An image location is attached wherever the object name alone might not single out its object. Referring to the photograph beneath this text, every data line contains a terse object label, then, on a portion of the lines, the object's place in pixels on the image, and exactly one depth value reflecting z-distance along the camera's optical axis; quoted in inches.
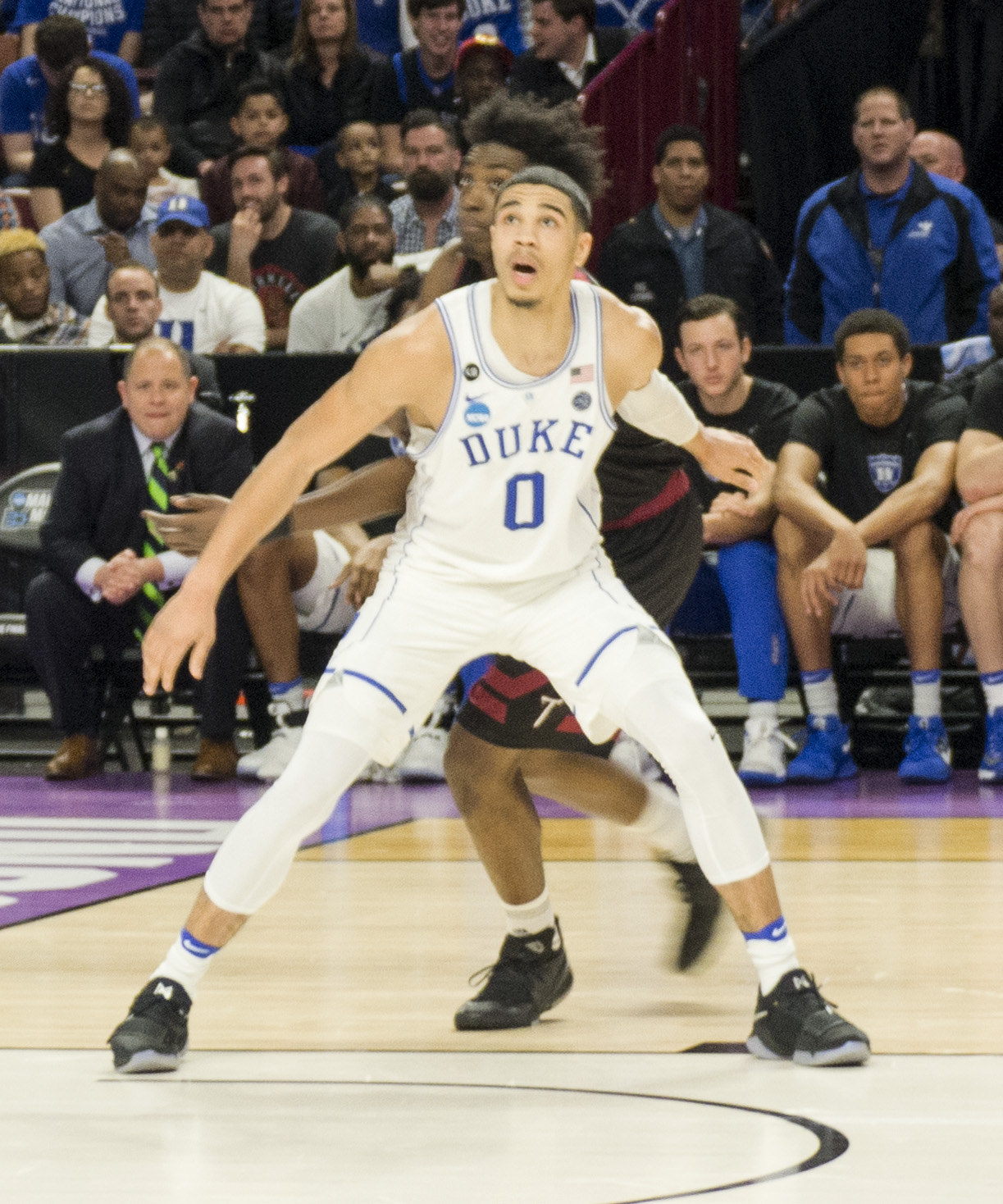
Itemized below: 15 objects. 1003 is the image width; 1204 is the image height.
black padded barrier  645.9
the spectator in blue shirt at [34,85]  841.5
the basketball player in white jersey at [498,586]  276.2
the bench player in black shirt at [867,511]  566.3
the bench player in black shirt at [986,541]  559.2
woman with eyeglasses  805.2
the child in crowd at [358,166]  777.6
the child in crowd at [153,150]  793.6
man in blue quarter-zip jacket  679.1
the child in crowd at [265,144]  800.3
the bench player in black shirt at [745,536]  575.5
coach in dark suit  593.0
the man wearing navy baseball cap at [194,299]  705.0
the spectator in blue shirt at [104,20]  933.8
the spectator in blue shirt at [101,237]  745.6
